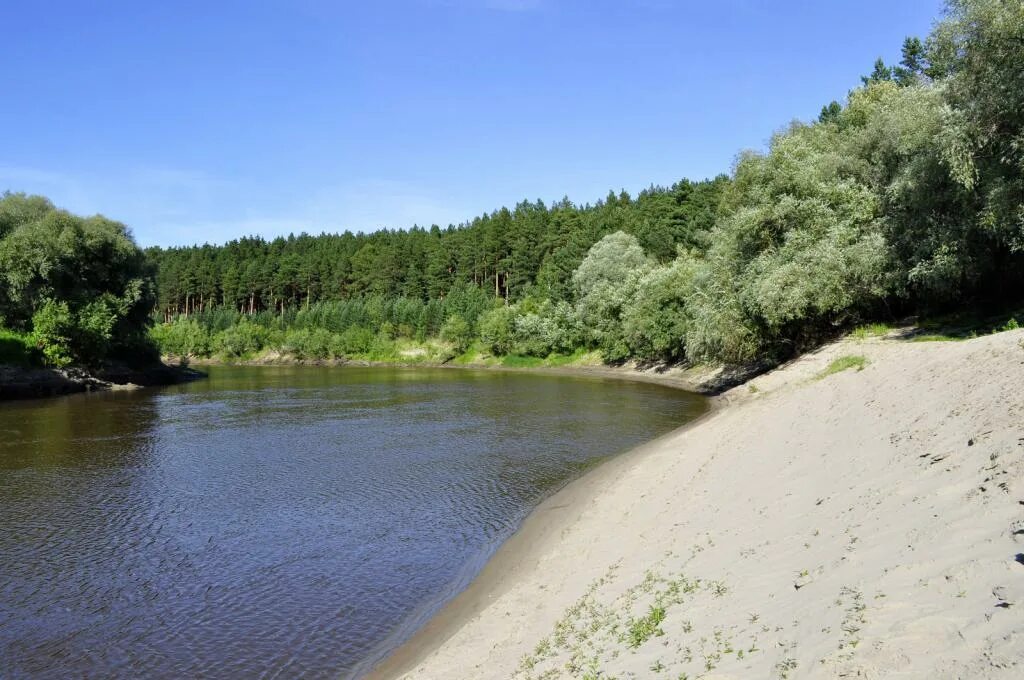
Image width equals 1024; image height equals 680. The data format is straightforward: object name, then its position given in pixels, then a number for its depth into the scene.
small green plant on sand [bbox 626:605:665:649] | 9.52
